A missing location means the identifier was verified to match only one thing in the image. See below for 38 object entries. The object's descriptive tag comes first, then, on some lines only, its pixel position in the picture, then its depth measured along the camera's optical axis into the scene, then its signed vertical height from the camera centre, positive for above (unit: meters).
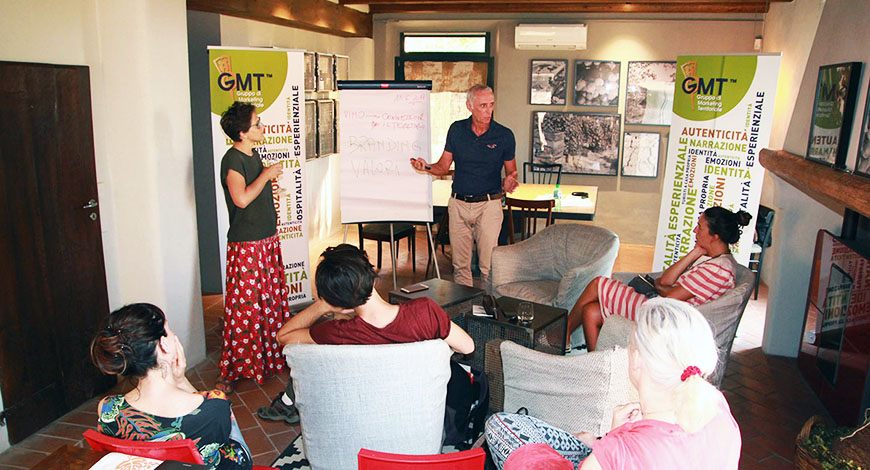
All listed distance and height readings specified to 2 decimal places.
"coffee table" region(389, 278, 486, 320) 4.01 -1.12
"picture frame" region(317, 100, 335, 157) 7.87 -0.23
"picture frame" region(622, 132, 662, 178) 8.56 -0.47
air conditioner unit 8.38 +0.97
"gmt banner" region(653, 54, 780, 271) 4.98 -0.17
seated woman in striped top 3.84 -0.95
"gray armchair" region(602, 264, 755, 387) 3.60 -1.04
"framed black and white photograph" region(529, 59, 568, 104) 8.70 +0.42
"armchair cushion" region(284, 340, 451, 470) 2.46 -1.06
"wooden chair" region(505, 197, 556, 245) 6.06 -0.85
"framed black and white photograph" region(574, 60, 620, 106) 8.54 +0.42
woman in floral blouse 2.21 -0.99
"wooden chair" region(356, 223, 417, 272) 6.30 -1.15
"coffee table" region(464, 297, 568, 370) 3.65 -1.20
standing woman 4.03 -0.94
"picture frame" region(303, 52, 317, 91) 7.39 +0.40
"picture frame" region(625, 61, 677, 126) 8.39 +0.30
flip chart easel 5.51 -0.33
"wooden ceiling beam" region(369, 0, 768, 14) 7.63 +1.26
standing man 5.20 -0.49
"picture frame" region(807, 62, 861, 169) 3.54 +0.05
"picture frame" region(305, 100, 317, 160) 7.48 -0.24
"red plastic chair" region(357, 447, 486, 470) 1.96 -1.02
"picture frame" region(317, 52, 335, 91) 7.75 +0.42
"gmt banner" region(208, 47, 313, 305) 4.96 -0.03
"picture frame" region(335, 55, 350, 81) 8.39 +0.53
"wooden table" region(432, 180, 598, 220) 6.33 -0.84
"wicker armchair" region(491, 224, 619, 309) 4.69 -1.05
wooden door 3.48 -0.80
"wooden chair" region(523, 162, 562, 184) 8.70 -0.75
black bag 3.03 -1.32
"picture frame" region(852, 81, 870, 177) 3.14 -0.13
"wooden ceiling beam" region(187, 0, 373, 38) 5.42 +0.90
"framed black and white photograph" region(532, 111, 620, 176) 8.67 -0.34
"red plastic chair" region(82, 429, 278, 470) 2.03 -1.03
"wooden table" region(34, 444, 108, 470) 1.96 -1.05
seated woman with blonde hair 1.79 -0.78
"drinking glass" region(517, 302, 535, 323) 3.69 -1.09
